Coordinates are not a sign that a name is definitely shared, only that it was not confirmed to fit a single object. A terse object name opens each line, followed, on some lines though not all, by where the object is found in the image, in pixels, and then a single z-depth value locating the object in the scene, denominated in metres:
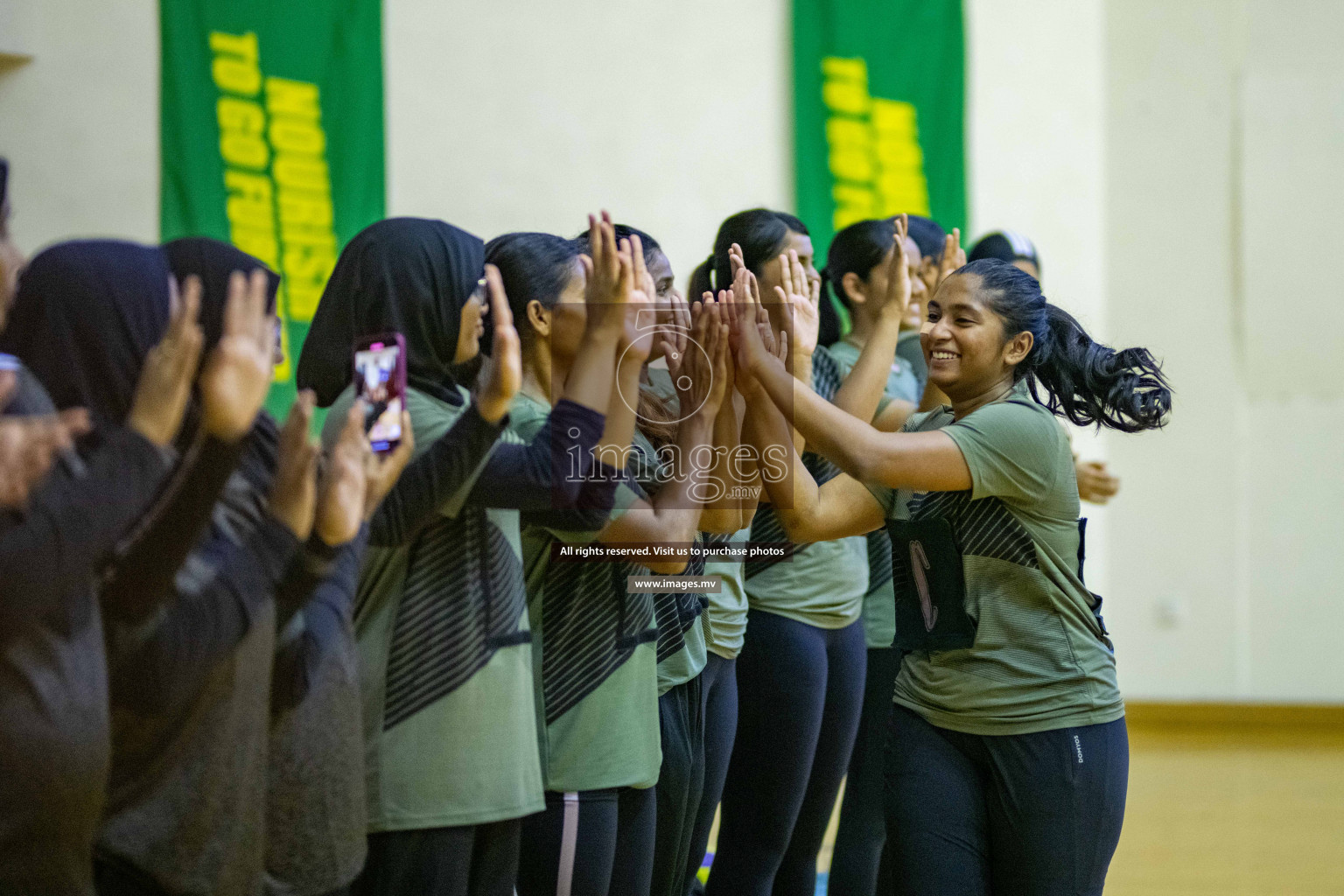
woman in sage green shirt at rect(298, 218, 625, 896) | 8.57
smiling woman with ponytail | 8.96
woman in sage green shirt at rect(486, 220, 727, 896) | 8.82
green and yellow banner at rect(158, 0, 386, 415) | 11.54
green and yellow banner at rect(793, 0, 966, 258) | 14.78
